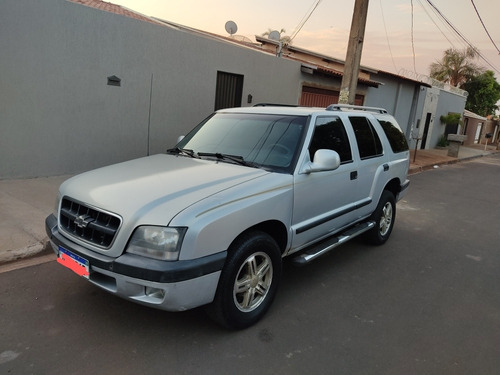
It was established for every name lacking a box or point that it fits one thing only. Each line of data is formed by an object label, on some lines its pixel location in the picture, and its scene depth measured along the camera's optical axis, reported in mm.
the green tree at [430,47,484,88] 34500
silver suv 2631
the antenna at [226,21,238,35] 15867
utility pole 9789
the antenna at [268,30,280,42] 18297
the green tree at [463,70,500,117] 36156
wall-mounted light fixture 7737
